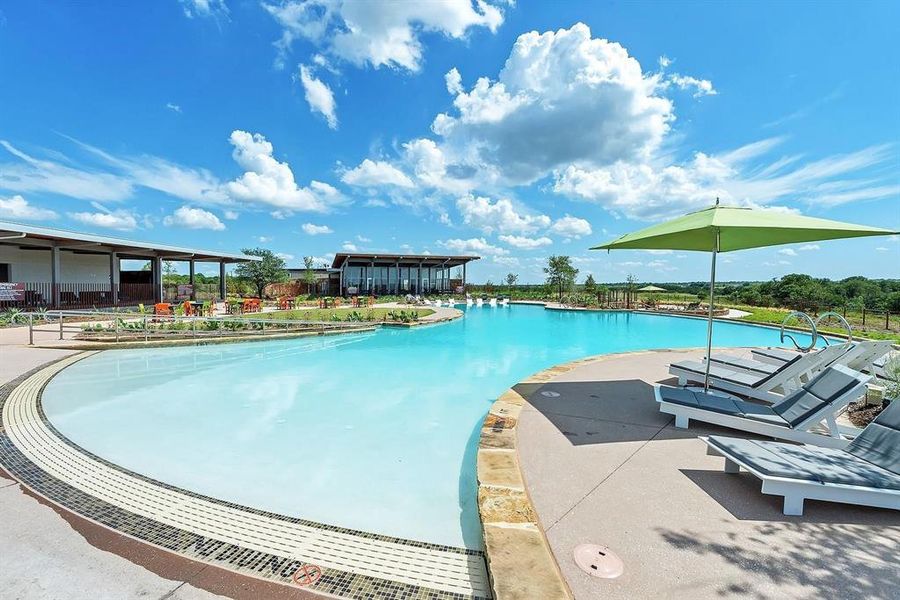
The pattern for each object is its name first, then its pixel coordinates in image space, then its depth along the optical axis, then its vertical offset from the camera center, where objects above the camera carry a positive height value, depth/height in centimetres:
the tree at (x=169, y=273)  3627 +38
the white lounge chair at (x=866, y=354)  426 -71
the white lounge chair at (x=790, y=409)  309 -113
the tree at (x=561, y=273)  2930 +108
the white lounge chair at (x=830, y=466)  212 -111
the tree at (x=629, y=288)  2464 -2
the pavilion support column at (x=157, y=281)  1927 -25
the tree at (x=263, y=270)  2503 +60
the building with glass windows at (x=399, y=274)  3059 +79
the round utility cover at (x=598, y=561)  174 -136
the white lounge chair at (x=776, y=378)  428 -113
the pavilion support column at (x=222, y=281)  2300 -20
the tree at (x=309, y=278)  2925 +12
